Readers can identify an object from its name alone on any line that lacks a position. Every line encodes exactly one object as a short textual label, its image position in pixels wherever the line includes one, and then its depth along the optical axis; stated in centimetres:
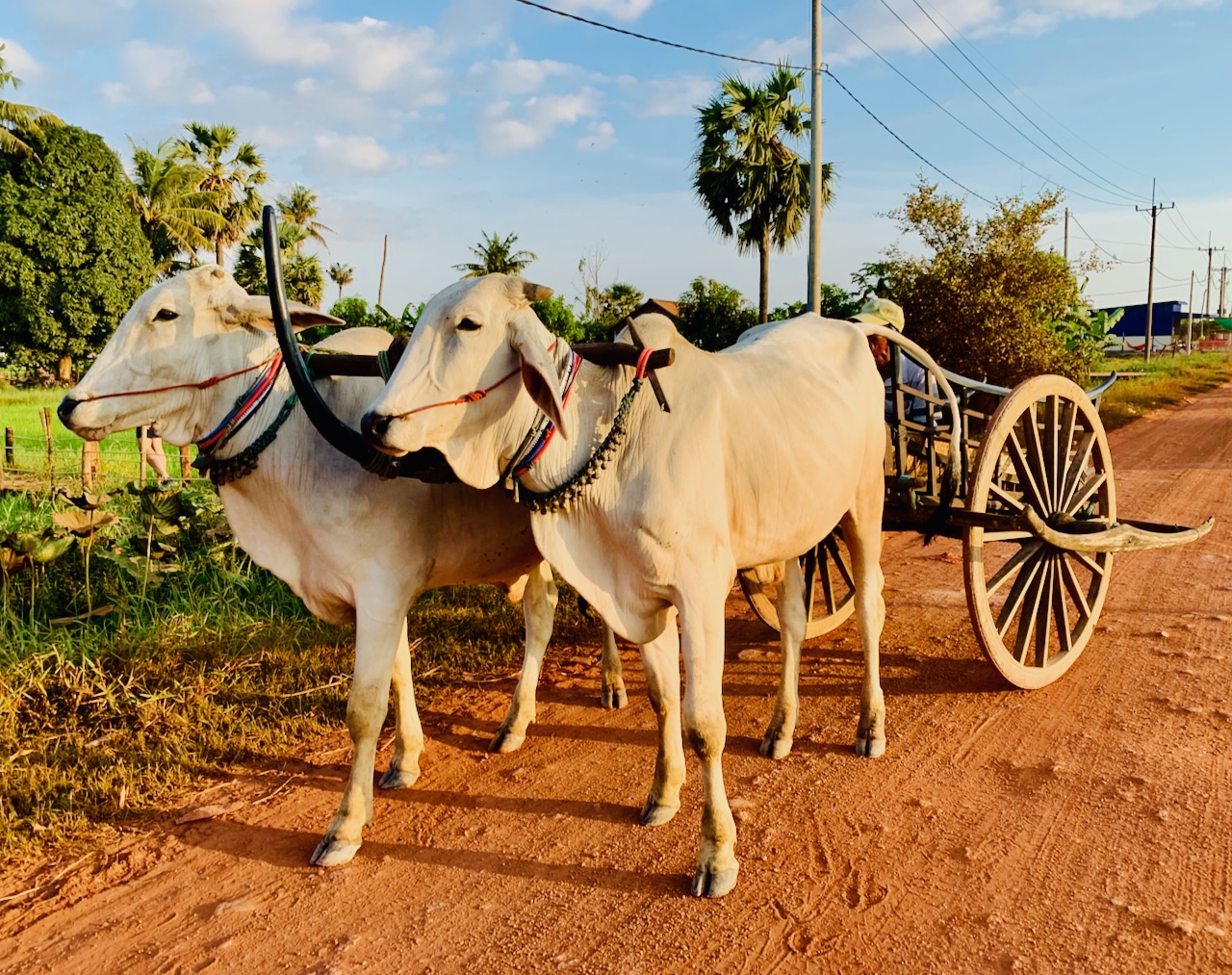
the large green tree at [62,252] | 2467
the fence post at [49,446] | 739
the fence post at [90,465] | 721
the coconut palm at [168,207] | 2889
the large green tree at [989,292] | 1282
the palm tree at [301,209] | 3853
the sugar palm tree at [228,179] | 3197
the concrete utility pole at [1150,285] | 3803
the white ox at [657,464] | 266
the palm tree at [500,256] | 2931
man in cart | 476
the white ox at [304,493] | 299
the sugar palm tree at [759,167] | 1975
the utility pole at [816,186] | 1219
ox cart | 421
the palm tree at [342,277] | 4488
